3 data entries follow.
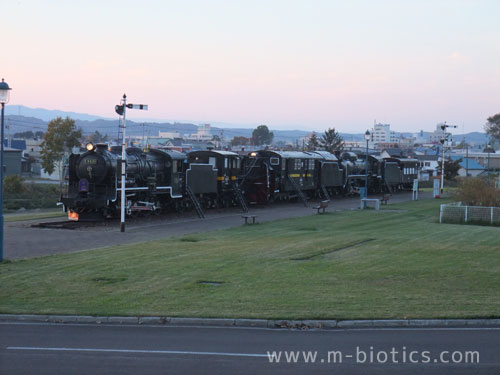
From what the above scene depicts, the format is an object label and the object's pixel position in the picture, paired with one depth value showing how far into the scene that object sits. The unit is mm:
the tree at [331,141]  125900
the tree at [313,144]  123262
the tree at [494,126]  173625
